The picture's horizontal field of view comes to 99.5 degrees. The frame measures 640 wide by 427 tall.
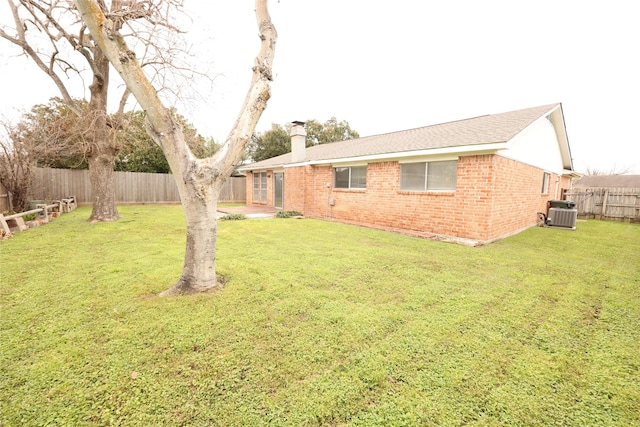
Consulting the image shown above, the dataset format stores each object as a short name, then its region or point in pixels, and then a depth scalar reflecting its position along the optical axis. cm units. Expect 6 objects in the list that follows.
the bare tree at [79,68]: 829
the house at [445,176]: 750
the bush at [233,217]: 1130
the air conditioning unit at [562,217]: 1066
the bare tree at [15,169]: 1023
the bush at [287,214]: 1247
